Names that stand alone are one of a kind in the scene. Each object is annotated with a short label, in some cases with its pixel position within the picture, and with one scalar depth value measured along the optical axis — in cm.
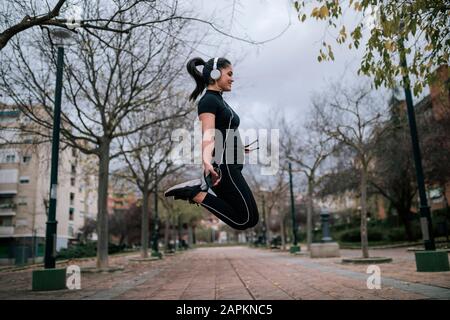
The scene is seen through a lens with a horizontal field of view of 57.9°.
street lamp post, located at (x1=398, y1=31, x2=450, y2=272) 1062
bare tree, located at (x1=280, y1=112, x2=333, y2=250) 2370
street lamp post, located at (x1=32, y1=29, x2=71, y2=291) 1062
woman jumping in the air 262
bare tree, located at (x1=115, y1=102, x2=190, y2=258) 2105
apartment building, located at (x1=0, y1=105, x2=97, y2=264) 4647
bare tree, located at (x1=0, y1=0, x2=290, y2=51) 647
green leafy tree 577
